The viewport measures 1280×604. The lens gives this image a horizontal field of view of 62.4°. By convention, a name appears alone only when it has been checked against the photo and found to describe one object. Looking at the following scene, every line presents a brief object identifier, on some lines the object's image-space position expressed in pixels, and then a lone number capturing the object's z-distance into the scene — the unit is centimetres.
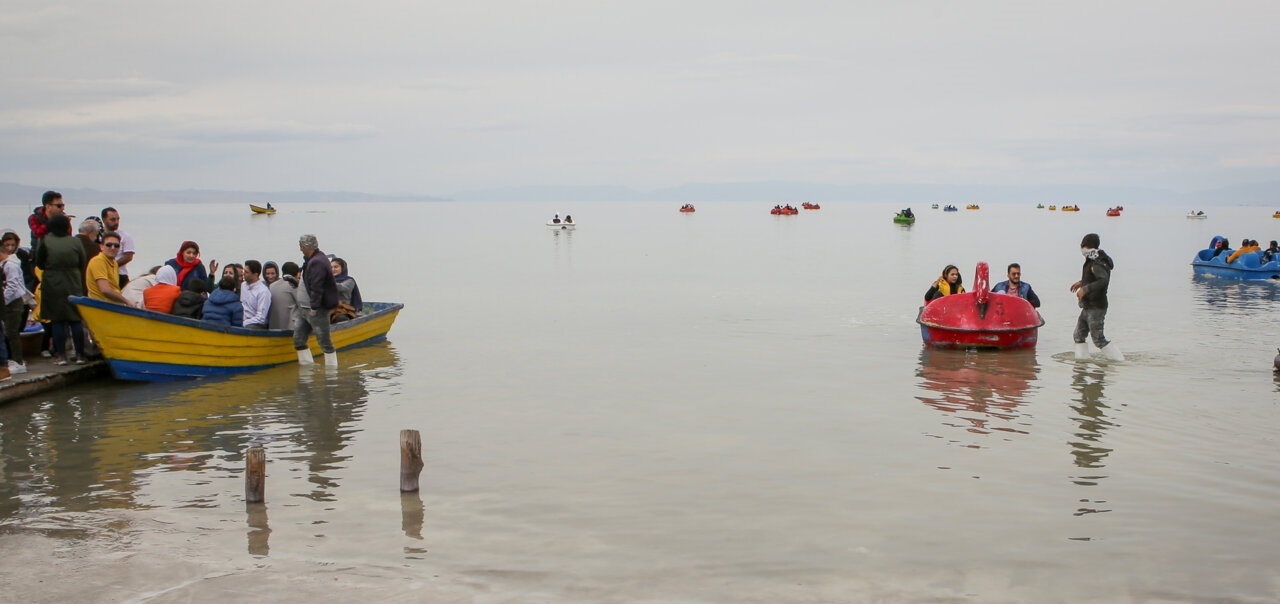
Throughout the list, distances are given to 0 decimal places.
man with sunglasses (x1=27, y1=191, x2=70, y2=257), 1441
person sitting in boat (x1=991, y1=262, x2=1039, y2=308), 1898
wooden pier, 1365
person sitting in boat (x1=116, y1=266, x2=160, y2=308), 1563
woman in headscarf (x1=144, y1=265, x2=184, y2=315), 1552
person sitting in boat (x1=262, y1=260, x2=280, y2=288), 1767
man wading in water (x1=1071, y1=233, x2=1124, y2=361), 1638
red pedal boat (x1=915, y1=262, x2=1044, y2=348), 1833
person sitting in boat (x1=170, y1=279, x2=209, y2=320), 1592
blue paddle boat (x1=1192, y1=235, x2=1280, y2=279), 3481
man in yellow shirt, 1446
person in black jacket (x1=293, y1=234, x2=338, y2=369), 1633
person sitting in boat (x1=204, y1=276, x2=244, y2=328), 1603
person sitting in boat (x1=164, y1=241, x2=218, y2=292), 1631
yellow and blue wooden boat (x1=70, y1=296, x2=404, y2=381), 1470
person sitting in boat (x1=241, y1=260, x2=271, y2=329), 1706
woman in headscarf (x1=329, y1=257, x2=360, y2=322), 1911
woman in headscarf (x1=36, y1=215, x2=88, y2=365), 1420
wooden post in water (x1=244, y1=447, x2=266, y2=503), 923
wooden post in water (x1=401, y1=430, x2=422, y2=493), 955
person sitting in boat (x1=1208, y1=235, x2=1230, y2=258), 3881
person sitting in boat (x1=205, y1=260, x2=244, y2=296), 1644
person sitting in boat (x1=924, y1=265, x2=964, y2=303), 1934
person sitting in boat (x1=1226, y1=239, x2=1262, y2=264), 3650
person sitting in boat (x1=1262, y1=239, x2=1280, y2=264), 3528
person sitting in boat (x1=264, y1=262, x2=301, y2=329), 1725
